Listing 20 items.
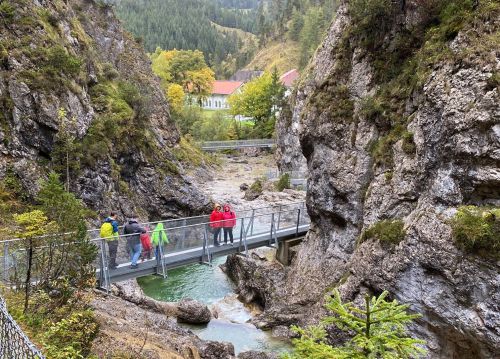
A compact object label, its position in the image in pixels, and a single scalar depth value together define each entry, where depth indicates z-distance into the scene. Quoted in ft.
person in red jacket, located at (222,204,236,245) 60.75
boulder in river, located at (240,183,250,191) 158.30
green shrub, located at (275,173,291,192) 144.15
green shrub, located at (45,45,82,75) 76.23
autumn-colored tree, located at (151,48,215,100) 296.71
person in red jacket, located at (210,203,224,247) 59.33
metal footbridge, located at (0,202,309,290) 46.56
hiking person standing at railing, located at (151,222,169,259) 52.24
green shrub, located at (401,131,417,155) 46.26
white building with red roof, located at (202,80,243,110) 385.91
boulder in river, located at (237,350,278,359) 47.70
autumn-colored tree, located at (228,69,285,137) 250.78
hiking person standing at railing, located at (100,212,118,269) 47.47
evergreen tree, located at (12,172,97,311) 34.35
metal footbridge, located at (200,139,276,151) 213.25
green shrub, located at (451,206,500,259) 34.94
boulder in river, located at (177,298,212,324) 60.49
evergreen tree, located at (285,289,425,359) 21.26
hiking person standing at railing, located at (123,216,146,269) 49.67
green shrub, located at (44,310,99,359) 24.49
